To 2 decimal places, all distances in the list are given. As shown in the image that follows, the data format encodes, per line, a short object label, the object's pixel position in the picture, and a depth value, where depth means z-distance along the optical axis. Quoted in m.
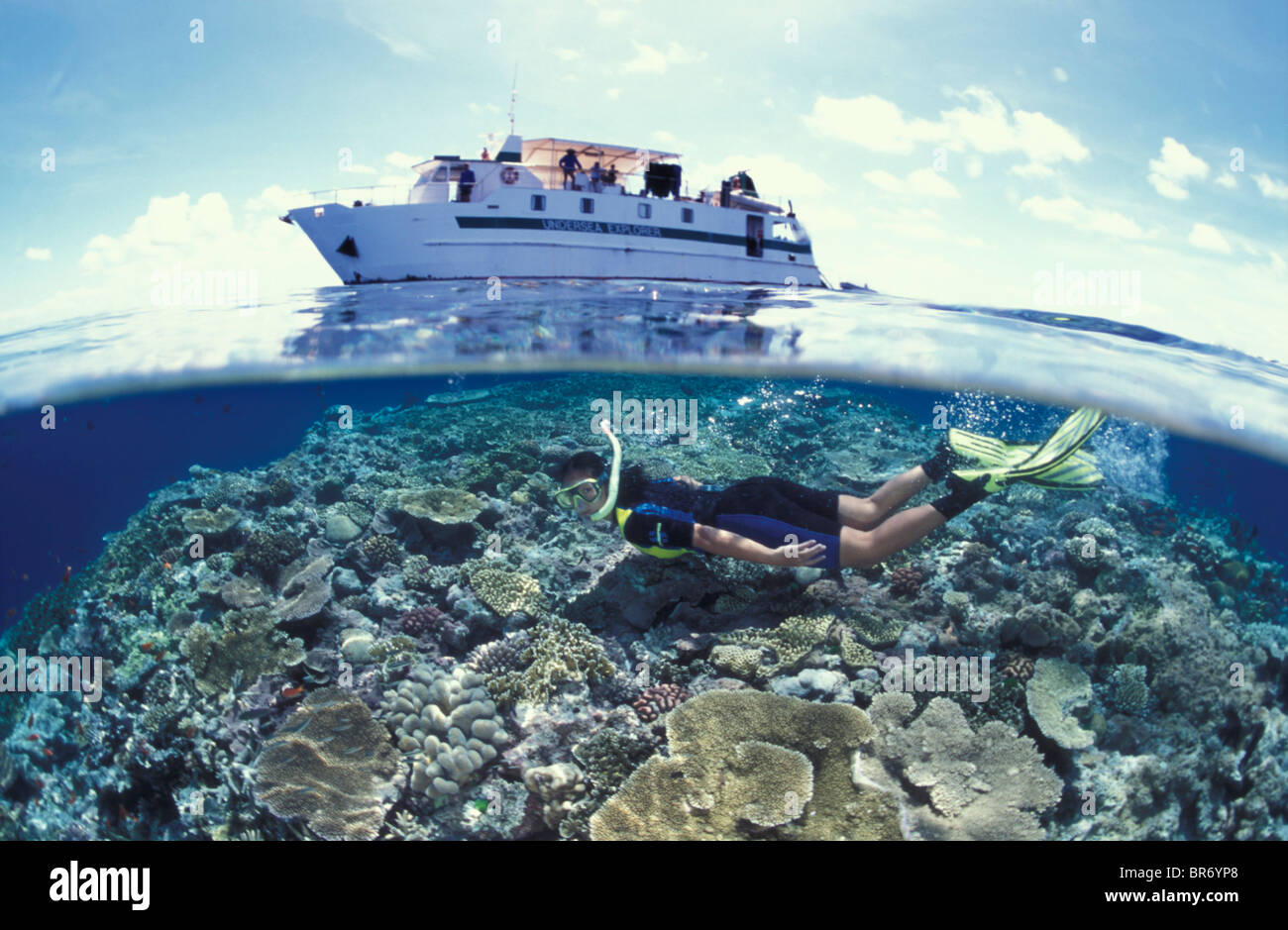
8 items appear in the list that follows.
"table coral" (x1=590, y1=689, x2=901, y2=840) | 4.02
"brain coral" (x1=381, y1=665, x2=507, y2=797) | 4.39
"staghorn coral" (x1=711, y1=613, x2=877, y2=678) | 5.02
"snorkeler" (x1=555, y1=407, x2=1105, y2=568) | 5.13
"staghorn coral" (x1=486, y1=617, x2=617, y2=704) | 4.87
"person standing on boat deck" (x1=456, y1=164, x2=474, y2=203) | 17.95
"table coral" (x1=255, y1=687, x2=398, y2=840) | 4.32
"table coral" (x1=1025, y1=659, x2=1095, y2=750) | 4.64
